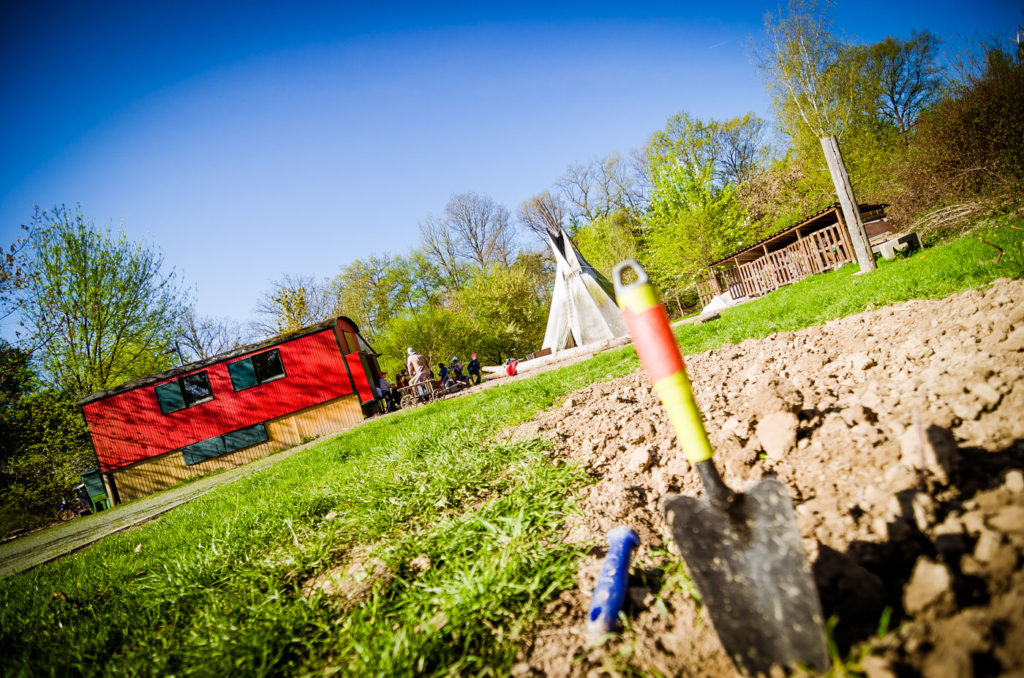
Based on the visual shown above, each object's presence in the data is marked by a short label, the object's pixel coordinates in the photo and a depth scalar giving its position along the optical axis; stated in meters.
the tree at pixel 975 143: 9.09
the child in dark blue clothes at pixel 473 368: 16.80
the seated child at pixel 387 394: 16.16
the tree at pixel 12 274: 14.52
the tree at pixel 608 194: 29.58
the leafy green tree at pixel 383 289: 27.64
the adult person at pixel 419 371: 13.58
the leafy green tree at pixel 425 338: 21.94
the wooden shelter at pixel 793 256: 13.53
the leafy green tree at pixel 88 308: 14.73
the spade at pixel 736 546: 0.93
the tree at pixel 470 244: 29.52
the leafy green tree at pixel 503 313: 24.72
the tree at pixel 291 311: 26.48
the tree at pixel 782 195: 21.17
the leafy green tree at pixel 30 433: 15.11
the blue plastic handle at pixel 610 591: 1.19
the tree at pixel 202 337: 31.50
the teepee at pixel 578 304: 15.12
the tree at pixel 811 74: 16.16
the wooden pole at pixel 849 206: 7.70
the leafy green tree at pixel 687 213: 20.62
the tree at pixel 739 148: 26.86
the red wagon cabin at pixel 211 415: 14.47
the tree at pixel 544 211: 31.78
